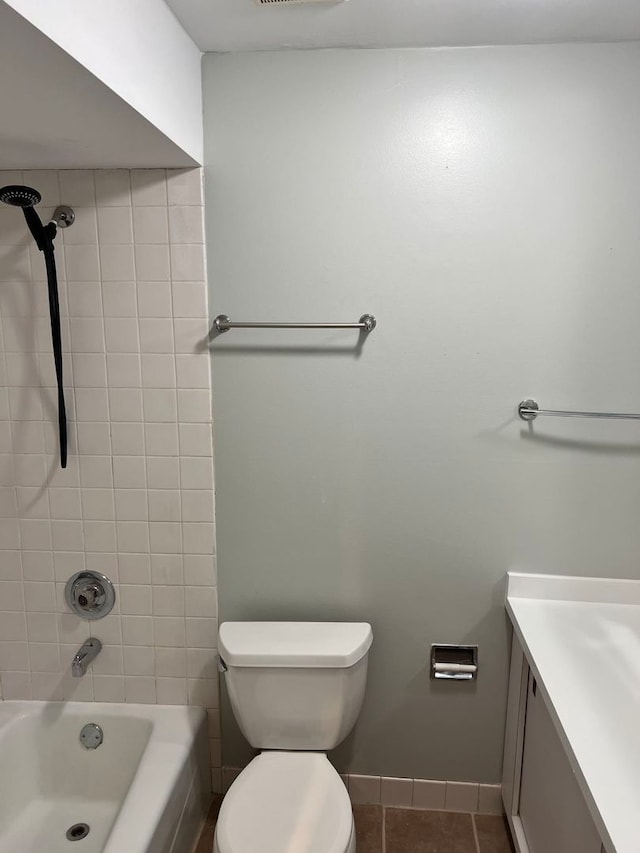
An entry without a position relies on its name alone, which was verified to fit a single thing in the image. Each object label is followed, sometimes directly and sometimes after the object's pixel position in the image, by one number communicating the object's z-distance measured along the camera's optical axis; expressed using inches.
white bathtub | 68.2
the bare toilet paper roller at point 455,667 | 72.1
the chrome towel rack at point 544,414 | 63.2
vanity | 43.8
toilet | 59.5
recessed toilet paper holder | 72.1
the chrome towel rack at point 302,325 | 63.7
